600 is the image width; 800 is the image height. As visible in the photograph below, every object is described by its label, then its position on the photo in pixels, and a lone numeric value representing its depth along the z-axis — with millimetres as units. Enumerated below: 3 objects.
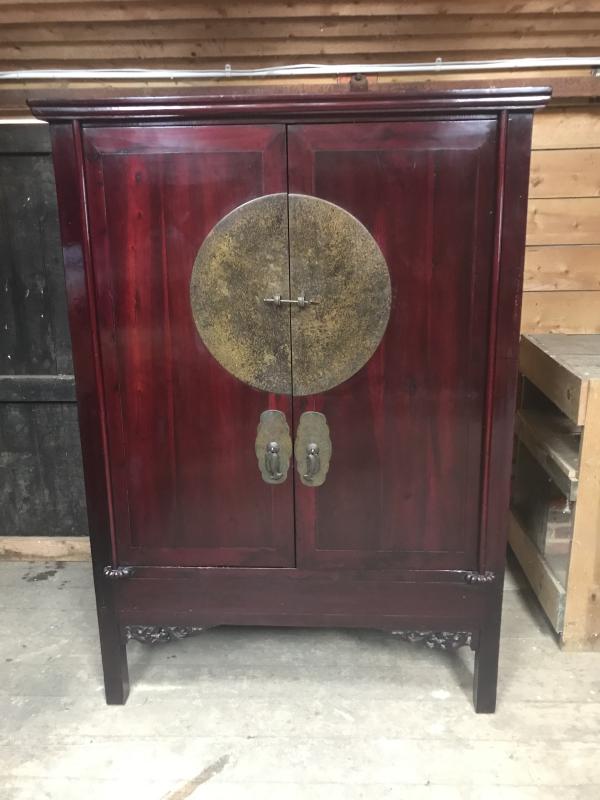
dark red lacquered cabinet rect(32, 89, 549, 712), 1409
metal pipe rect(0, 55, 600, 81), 2068
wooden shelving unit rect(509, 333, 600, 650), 1789
